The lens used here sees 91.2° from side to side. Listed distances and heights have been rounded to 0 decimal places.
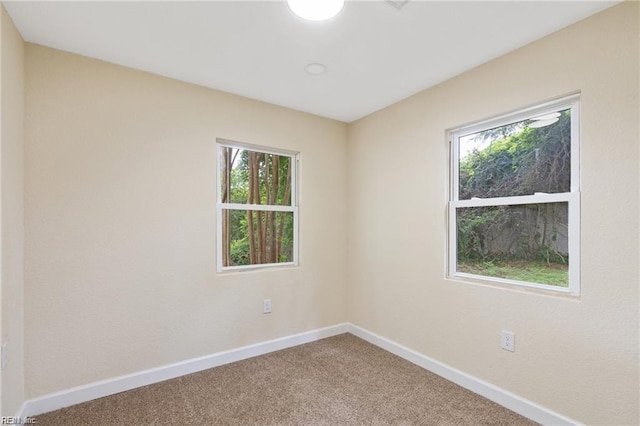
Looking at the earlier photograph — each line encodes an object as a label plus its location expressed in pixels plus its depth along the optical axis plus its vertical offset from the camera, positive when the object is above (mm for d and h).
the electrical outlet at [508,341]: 2070 -863
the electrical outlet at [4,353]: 1606 -741
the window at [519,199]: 1905 +87
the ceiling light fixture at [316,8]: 1615 +1075
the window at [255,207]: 2846 +42
